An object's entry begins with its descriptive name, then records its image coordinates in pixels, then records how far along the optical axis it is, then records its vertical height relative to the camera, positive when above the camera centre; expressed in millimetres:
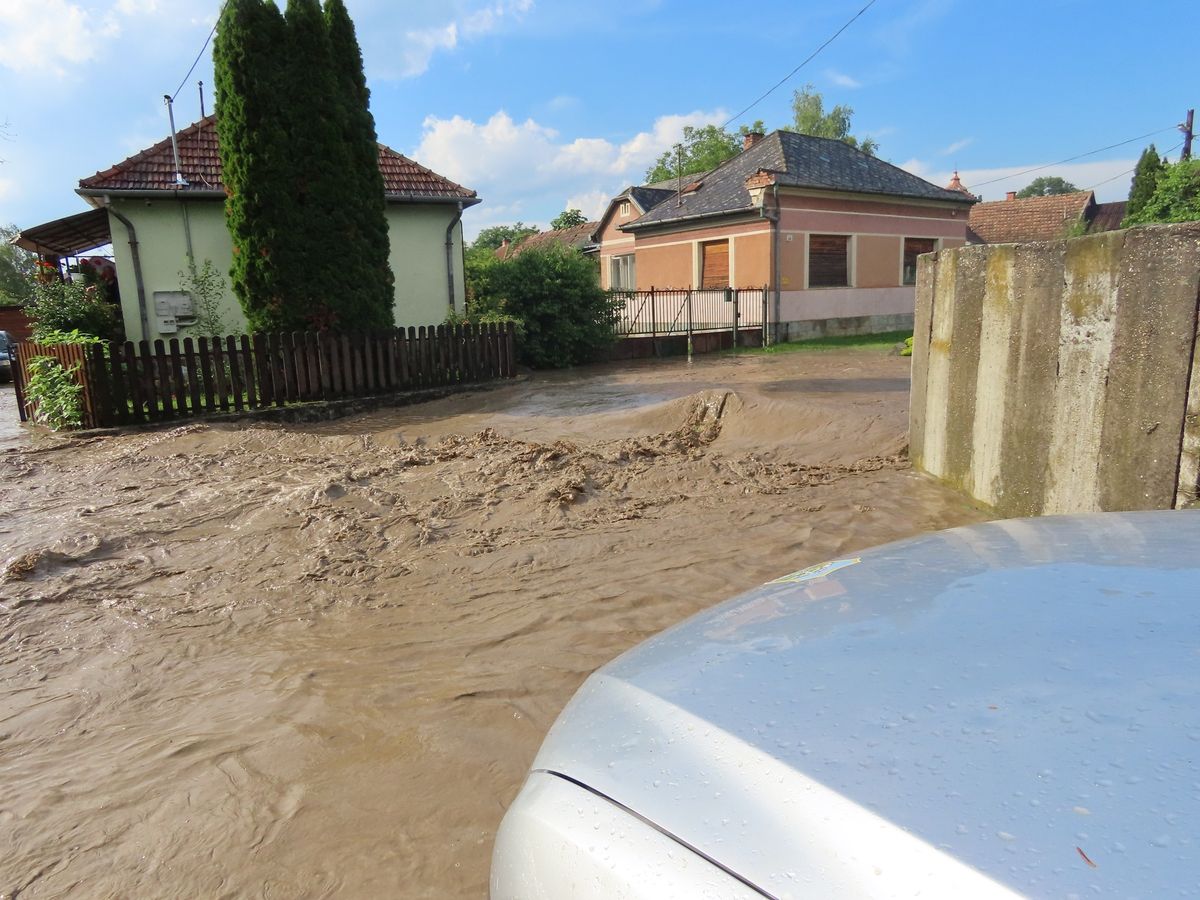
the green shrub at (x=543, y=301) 17422 +306
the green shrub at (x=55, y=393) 10391 -878
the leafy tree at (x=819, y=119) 63000 +14953
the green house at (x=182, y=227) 14727 +1933
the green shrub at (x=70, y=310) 13883 +304
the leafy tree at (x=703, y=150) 60719 +12324
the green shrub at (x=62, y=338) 10836 -157
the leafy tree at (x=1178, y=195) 19370 +2599
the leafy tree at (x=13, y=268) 59719 +4832
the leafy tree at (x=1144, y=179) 29047 +4539
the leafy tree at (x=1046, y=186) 112656 +16925
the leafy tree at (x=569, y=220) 64562 +7704
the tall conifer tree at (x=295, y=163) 12375 +2550
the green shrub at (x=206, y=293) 15117 +586
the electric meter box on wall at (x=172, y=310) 14906 +275
